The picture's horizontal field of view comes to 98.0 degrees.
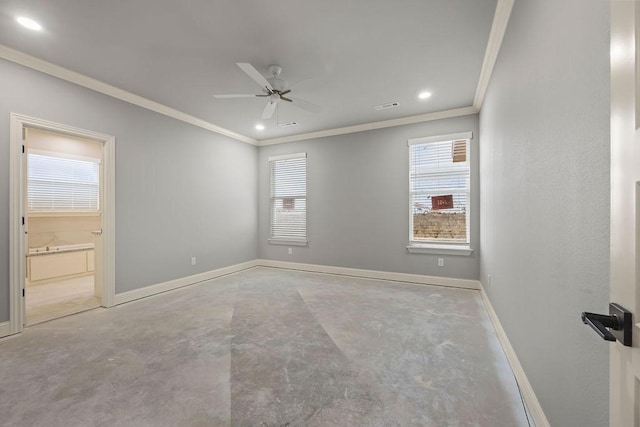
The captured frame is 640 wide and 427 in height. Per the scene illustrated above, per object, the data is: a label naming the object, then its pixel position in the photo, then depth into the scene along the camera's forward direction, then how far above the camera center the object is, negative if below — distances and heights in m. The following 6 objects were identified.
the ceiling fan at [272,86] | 2.70 +1.36
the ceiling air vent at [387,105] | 4.08 +1.60
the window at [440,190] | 4.34 +0.35
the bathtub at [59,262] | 4.71 -0.94
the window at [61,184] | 4.93 +0.51
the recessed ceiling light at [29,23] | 2.29 +1.58
